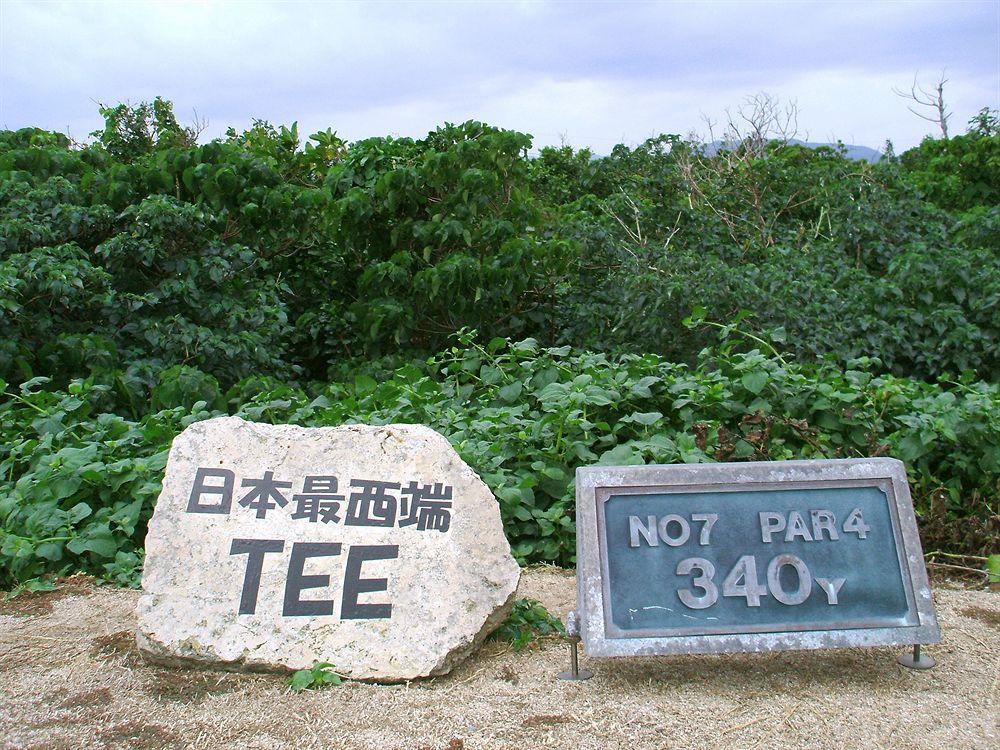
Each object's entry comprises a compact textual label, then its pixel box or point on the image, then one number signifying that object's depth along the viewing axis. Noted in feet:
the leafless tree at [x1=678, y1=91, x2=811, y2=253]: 26.22
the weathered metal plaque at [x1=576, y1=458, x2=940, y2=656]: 8.93
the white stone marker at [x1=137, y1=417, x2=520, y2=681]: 9.36
